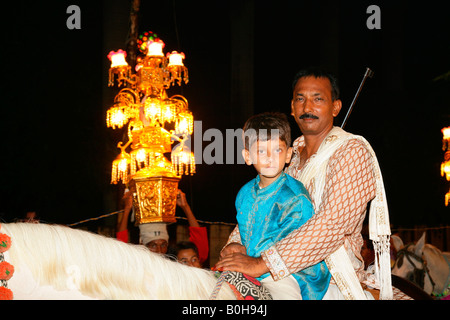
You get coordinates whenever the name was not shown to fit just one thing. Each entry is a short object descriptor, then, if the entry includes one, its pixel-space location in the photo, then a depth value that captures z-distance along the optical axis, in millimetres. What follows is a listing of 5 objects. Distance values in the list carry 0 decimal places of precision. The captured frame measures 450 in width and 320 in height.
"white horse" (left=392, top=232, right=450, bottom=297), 6059
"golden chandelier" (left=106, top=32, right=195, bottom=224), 6590
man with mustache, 2160
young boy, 2227
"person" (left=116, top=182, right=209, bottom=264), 5762
